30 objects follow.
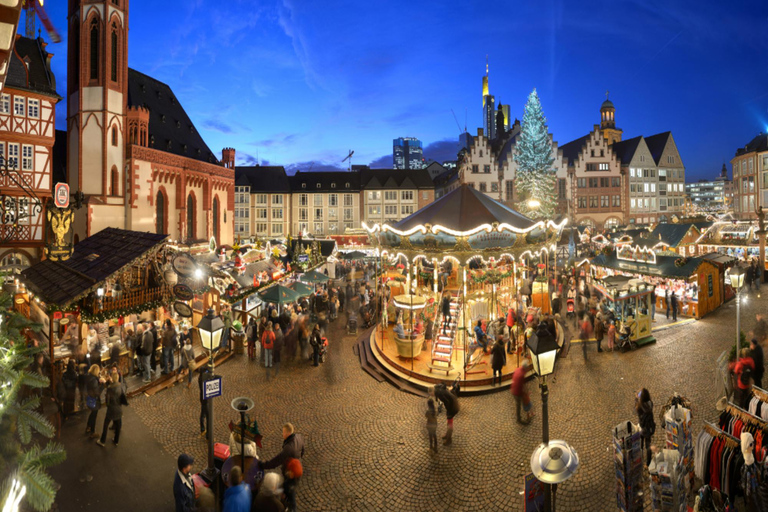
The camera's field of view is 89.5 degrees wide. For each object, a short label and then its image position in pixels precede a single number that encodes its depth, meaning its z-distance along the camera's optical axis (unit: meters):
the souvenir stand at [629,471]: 5.41
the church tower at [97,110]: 23.78
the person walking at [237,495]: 4.84
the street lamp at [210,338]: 5.90
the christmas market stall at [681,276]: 16.58
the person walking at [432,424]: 7.34
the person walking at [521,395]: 8.41
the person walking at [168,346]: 11.39
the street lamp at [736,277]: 11.64
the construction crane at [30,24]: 21.20
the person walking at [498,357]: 10.06
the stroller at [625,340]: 12.52
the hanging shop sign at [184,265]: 13.20
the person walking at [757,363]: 8.33
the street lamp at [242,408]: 5.67
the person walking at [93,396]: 8.14
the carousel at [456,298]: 11.52
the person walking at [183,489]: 5.13
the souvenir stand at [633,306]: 13.30
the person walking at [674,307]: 16.17
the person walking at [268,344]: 11.44
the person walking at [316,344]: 12.30
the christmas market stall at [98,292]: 10.13
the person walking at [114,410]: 7.70
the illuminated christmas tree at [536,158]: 34.03
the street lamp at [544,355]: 4.84
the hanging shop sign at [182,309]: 12.52
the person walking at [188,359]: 10.60
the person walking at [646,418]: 6.90
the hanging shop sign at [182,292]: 12.44
